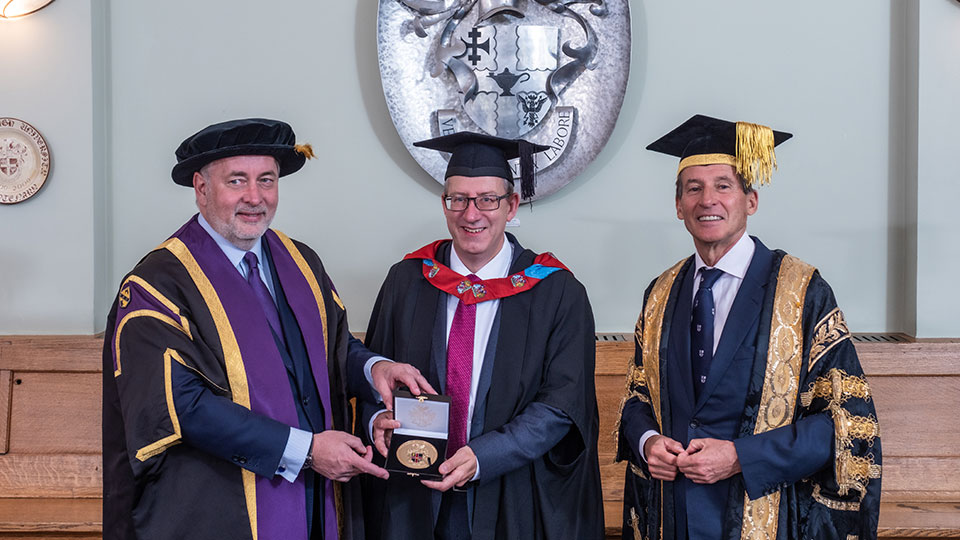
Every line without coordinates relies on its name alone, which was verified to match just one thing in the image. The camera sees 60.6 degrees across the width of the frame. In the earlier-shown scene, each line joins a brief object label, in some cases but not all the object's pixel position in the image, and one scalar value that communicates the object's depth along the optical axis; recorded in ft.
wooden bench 11.03
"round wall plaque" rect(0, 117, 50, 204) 11.44
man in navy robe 7.23
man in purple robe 7.07
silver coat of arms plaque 11.66
